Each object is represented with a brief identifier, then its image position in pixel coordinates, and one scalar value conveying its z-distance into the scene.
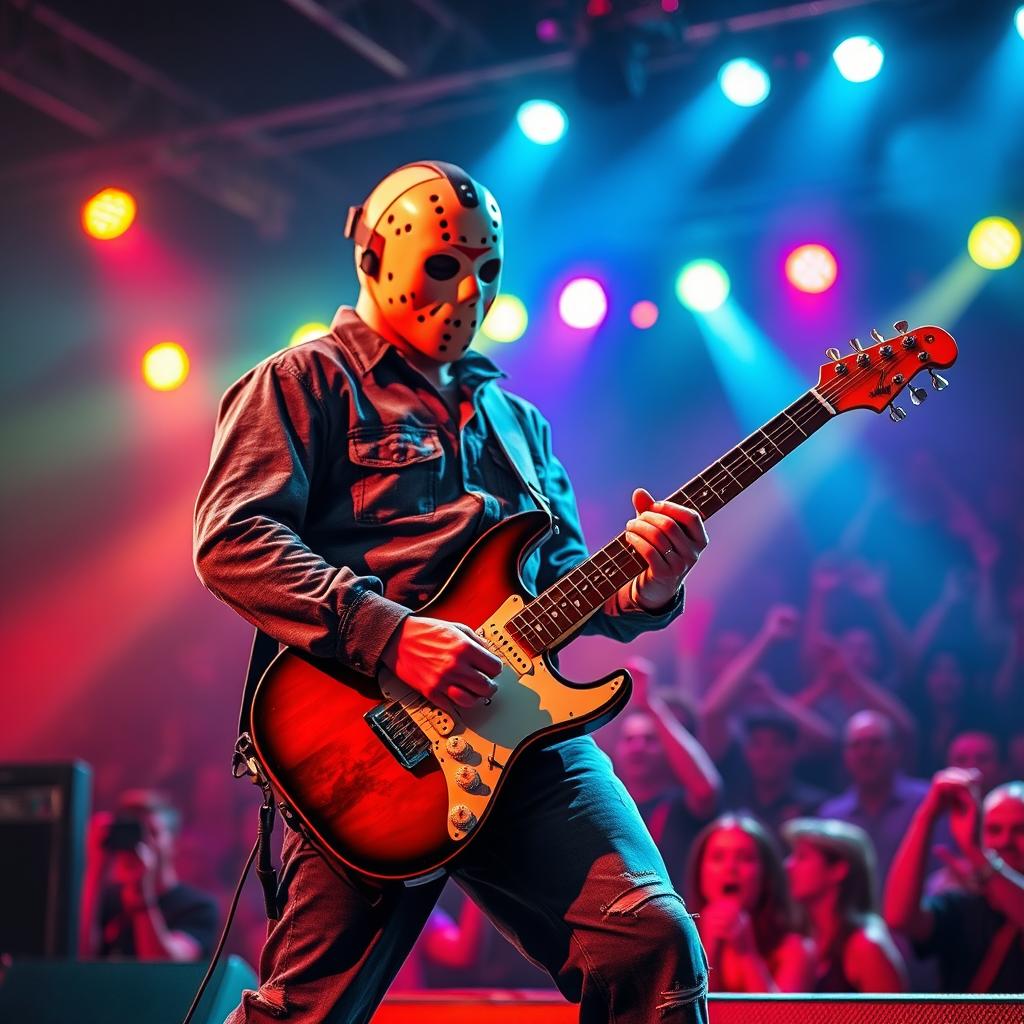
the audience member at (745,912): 4.51
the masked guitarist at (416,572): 2.02
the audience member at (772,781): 6.01
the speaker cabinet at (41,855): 4.39
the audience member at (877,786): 5.71
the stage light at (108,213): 7.39
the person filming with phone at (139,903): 5.45
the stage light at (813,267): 7.28
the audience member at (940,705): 6.16
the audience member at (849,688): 6.17
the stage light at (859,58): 6.14
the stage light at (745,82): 6.39
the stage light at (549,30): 6.12
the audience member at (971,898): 4.51
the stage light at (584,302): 7.68
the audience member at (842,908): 4.52
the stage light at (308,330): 7.73
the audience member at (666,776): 5.54
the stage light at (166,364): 7.97
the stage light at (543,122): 6.71
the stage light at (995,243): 6.82
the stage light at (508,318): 7.65
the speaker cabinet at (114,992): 2.98
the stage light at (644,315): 7.73
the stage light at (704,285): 7.47
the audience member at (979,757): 5.84
